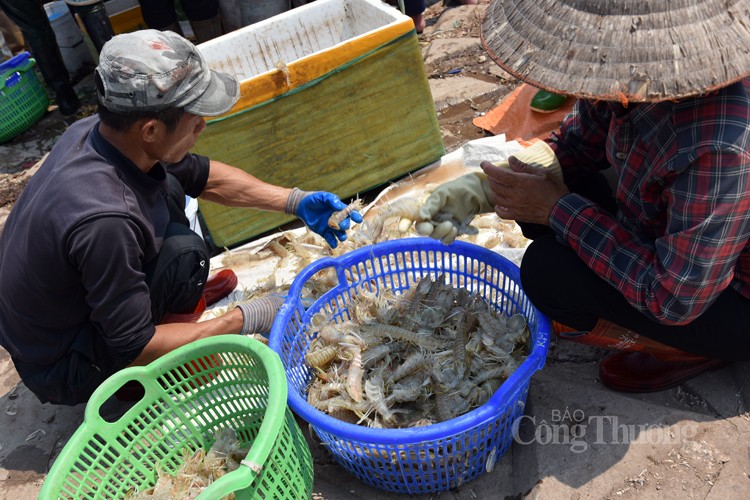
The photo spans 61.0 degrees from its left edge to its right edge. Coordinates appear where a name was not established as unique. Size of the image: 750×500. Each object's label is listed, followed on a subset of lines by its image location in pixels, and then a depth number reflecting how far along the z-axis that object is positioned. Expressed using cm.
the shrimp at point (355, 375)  234
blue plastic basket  195
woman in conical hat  150
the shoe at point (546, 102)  391
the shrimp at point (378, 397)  230
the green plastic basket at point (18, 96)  517
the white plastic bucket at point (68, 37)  571
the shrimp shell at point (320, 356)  252
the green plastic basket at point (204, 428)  186
